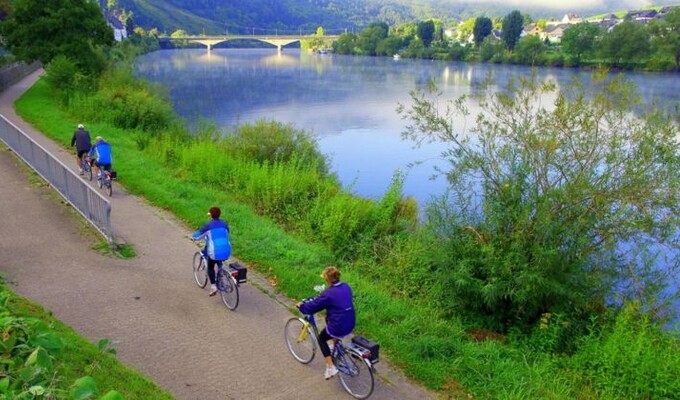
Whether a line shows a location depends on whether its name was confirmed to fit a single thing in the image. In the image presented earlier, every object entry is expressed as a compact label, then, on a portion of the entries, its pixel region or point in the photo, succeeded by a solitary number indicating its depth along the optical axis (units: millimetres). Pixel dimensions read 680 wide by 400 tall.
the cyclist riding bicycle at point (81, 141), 14852
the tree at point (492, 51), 79375
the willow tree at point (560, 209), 9211
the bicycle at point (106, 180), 13531
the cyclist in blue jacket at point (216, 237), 8062
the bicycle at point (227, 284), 8158
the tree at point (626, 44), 66750
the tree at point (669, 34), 63406
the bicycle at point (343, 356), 6270
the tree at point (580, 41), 74000
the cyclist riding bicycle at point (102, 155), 13648
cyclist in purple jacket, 6145
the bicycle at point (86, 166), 14872
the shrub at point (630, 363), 7180
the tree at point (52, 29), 29188
